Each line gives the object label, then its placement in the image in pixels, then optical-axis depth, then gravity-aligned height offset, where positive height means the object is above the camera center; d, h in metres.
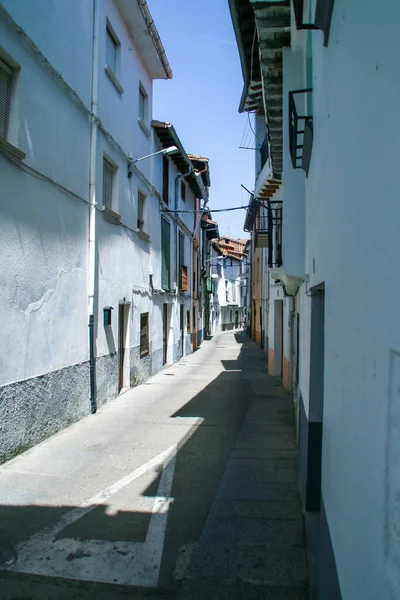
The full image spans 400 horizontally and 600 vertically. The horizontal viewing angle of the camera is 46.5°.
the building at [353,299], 1.39 +0.04
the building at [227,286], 38.50 +2.18
